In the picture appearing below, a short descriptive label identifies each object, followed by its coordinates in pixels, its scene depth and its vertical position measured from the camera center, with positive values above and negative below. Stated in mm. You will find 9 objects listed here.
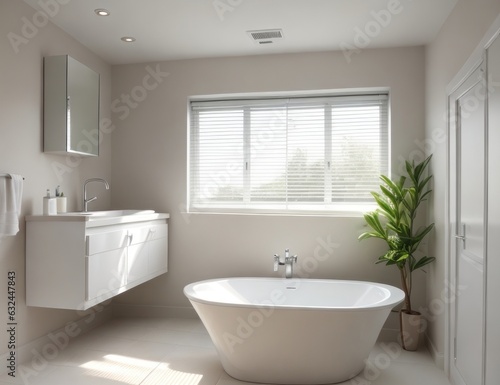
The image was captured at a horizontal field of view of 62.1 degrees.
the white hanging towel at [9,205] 2527 -107
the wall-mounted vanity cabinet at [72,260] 2787 -503
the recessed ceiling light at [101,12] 2949 +1262
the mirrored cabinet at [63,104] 3115 +638
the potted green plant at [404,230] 3254 -332
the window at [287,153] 3812 +332
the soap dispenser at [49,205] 2965 -126
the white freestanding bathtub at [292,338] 2490 -929
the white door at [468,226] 2166 -218
